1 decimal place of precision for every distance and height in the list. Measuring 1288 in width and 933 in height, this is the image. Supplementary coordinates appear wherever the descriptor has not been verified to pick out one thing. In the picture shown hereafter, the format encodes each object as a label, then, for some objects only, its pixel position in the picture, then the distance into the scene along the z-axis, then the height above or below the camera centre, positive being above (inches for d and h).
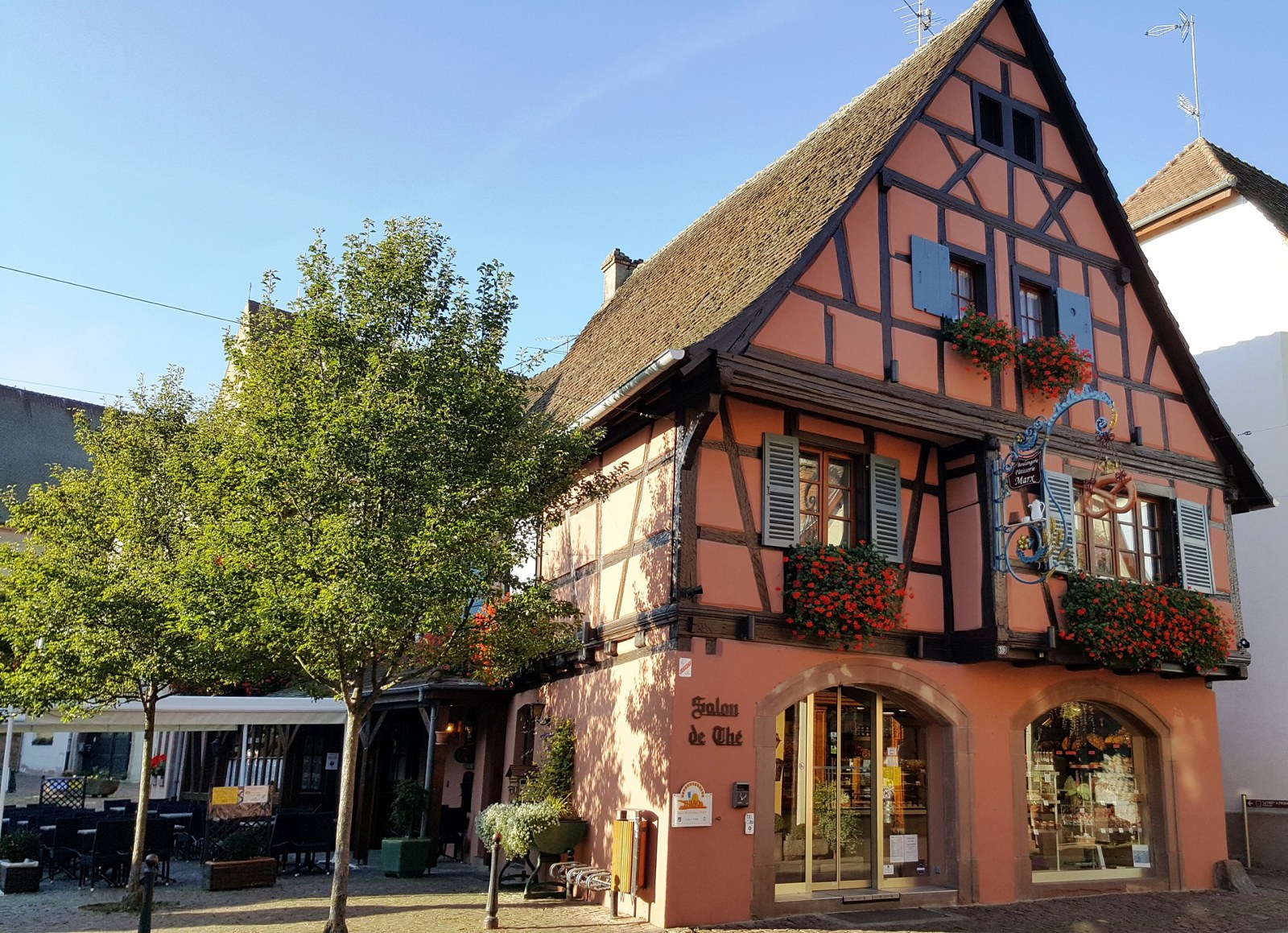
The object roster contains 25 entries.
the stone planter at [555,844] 470.3 -36.7
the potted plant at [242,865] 494.6 -52.3
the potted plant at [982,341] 510.0 +191.8
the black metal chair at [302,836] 546.6 -42.1
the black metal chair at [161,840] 518.0 -43.8
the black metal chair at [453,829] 634.2 -43.0
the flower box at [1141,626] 496.7 +65.0
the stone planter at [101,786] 1254.3 -48.5
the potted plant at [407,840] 551.8 -43.1
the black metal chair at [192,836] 611.5 -48.7
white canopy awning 549.3 +15.7
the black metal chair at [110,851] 506.3 -48.0
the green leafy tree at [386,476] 365.7 +94.2
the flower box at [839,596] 447.5 +66.6
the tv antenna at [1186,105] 818.0 +495.6
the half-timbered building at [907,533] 440.1 +102.8
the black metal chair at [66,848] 531.5 -49.0
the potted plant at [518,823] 459.2 -28.2
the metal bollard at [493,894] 397.1 -49.5
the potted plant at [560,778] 480.1 -10.2
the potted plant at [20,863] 489.1 -53.1
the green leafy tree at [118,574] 446.6 +68.1
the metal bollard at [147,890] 329.7 -42.8
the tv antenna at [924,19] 695.7 +457.5
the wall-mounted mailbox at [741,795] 424.2 -13.0
